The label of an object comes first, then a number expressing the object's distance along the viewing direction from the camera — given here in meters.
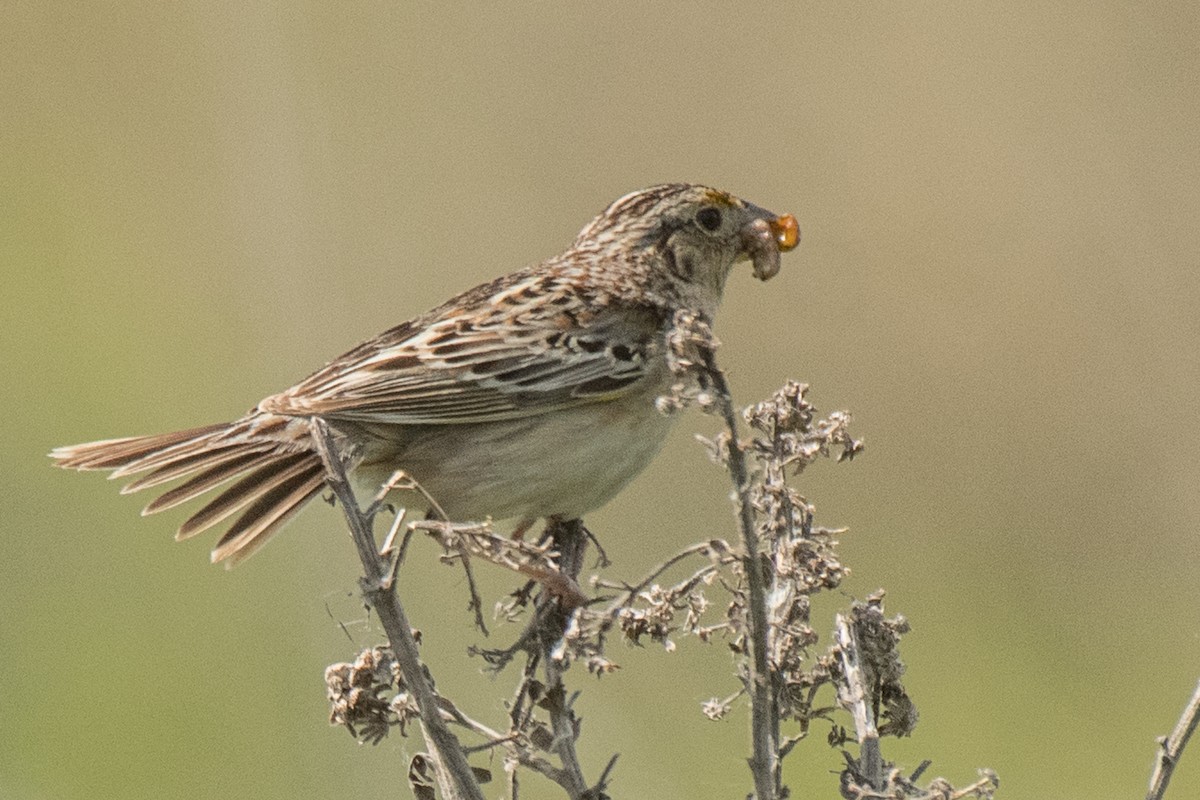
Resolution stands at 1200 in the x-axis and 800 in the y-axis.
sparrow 8.12
